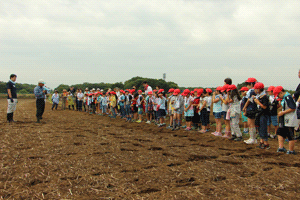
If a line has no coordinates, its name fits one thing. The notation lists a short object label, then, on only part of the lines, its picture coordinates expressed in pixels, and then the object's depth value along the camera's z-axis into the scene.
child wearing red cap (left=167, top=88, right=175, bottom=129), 9.97
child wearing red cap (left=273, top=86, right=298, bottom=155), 5.53
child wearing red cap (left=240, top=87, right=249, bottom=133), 7.26
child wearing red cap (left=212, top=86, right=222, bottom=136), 8.16
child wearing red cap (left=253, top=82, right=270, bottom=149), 6.27
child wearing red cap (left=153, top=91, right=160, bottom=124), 11.62
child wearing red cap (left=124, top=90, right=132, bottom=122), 13.02
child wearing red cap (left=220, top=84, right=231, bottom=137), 7.73
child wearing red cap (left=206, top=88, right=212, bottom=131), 9.06
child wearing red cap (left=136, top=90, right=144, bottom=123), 12.34
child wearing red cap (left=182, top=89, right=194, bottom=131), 9.65
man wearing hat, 10.77
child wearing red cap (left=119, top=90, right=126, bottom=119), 13.40
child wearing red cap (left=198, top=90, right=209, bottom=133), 9.03
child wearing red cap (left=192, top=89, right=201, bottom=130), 9.59
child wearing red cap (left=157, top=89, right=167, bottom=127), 10.72
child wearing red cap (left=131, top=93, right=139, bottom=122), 12.69
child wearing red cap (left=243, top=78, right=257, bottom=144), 6.75
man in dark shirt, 10.05
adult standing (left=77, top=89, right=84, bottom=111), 19.16
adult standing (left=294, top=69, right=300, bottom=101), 6.07
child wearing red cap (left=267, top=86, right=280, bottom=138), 7.80
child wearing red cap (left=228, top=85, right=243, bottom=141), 7.37
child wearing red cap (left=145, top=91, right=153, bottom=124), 11.77
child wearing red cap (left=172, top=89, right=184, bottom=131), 9.68
